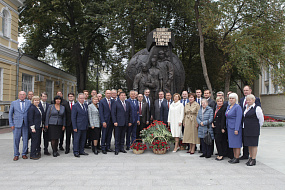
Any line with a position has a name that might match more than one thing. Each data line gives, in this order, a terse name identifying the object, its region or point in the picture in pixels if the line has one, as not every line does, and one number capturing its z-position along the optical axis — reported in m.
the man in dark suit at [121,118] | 7.45
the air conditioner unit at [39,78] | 20.89
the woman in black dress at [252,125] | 6.02
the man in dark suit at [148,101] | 8.83
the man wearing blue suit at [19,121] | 6.73
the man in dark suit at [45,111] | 7.27
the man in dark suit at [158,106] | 8.57
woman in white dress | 7.59
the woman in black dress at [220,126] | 6.55
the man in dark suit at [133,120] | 7.93
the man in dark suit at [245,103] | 6.59
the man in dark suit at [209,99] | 7.33
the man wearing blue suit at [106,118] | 7.37
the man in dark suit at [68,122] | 7.55
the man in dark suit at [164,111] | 8.41
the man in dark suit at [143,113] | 8.49
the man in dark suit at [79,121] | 7.09
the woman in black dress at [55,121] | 7.10
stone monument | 11.10
